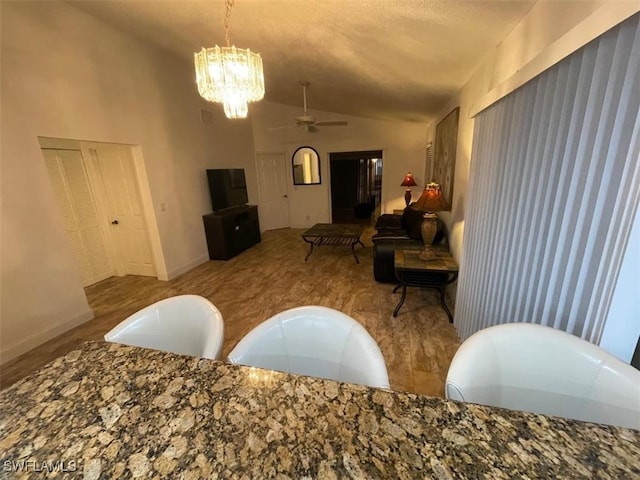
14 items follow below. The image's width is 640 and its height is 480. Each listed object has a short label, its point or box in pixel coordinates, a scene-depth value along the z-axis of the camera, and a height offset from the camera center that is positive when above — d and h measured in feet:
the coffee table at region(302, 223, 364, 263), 14.84 -3.30
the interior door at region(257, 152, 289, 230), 21.98 -1.17
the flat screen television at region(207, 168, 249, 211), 15.65 -0.56
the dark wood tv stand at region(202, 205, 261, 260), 15.38 -3.09
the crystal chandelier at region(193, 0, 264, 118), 6.47 +2.43
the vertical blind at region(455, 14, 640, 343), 3.04 -0.31
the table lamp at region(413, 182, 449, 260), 8.55 -1.15
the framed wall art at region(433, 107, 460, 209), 10.71 +0.77
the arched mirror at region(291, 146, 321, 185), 22.35 +0.69
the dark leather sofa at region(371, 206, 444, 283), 11.46 -3.03
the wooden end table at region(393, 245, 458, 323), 8.58 -3.18
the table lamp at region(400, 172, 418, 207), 18.25 -0.75
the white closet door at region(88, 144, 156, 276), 12.48 -1.15
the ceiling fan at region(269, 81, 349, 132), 13.43 +2.72
